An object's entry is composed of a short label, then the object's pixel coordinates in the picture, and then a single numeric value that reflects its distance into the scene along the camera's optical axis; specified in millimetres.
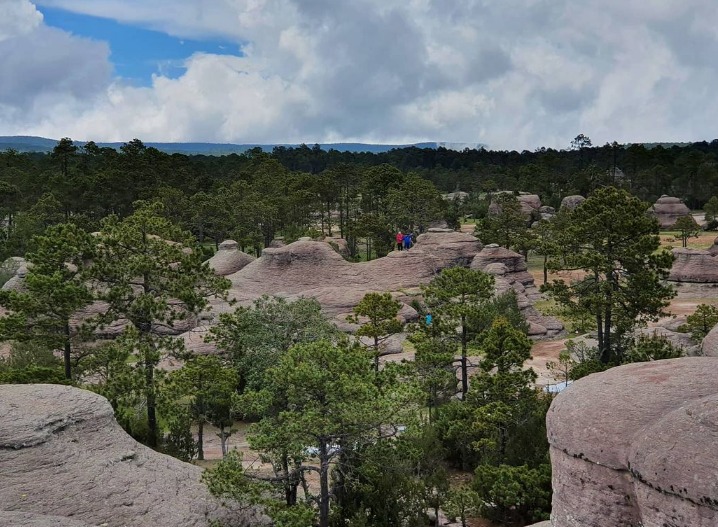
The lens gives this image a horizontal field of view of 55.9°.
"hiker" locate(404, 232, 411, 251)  61972
